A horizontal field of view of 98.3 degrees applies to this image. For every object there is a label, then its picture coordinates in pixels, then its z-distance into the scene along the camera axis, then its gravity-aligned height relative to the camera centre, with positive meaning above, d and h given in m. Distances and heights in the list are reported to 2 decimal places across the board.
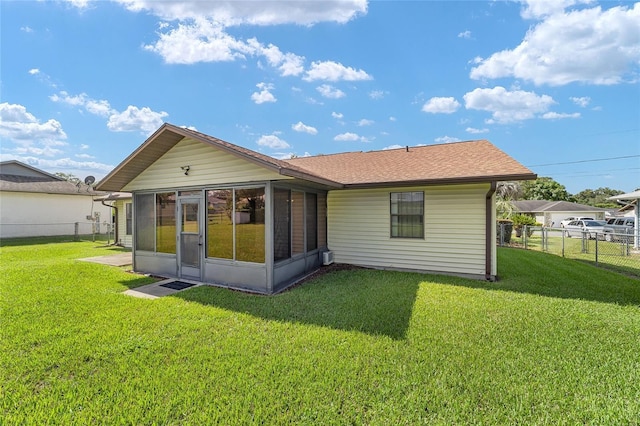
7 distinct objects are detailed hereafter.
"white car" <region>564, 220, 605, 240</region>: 22.23 -1.25
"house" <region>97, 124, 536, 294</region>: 6.28 -0.09
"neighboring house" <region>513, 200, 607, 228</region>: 34.00 -0.38
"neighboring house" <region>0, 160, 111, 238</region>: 16.81 +0.26
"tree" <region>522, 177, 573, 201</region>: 47.56 +3.20
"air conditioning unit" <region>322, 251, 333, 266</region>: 8.47 -1.51
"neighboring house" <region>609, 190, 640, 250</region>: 13.74 +0.16
